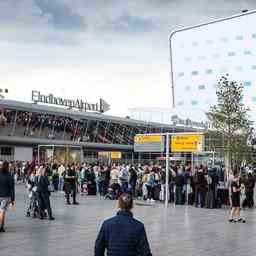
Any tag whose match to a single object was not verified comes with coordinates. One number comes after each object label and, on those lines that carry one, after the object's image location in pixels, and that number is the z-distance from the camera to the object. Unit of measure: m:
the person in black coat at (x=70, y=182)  20.27
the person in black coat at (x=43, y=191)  14.86
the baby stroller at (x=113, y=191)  24.42
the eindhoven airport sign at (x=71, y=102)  53.66
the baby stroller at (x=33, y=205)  15.41
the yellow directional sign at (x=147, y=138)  22.80
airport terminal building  49.31
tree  29.25
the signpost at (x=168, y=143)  21.52
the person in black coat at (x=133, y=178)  24.94
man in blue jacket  4.75
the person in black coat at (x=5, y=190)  12.00
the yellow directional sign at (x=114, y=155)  42.14
